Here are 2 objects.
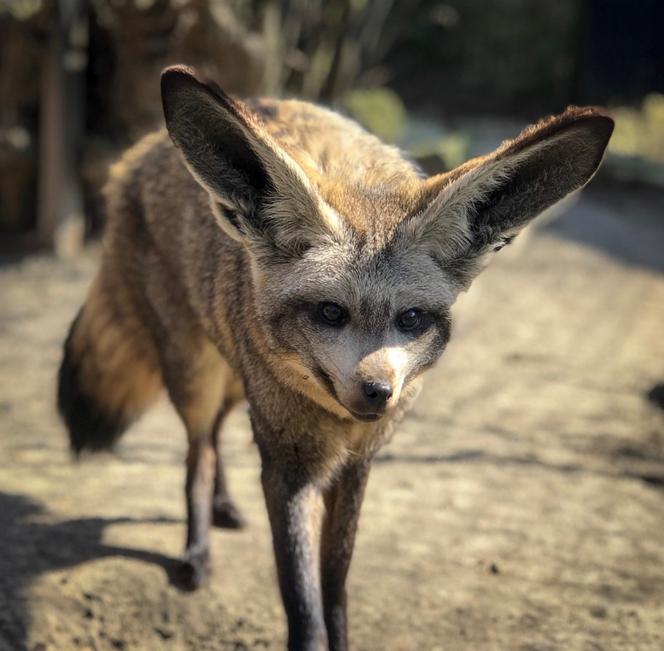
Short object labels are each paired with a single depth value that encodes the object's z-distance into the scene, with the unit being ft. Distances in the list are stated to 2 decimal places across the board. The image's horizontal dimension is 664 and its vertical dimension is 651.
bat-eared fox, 9.55
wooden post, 27.50
